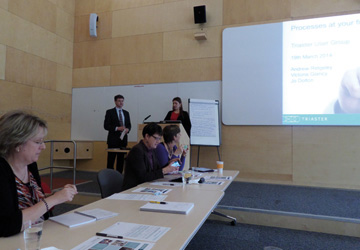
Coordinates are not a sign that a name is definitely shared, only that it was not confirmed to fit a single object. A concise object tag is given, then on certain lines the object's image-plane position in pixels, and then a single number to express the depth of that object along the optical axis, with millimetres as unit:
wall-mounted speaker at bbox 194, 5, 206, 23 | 5062
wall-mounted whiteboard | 5258
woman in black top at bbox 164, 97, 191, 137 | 4723
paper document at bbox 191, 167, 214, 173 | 2881
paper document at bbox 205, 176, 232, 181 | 2422
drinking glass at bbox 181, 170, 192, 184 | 2217
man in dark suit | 4863
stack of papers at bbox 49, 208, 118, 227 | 1215
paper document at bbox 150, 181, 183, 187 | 2109
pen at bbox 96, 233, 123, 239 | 1056
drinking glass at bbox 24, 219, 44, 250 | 932
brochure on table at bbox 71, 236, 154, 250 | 970
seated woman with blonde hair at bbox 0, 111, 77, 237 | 1161
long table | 1009
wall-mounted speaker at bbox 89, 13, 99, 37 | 5883
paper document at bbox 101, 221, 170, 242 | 1057
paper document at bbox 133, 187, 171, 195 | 1828
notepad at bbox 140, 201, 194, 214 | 1373
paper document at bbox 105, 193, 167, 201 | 1655
